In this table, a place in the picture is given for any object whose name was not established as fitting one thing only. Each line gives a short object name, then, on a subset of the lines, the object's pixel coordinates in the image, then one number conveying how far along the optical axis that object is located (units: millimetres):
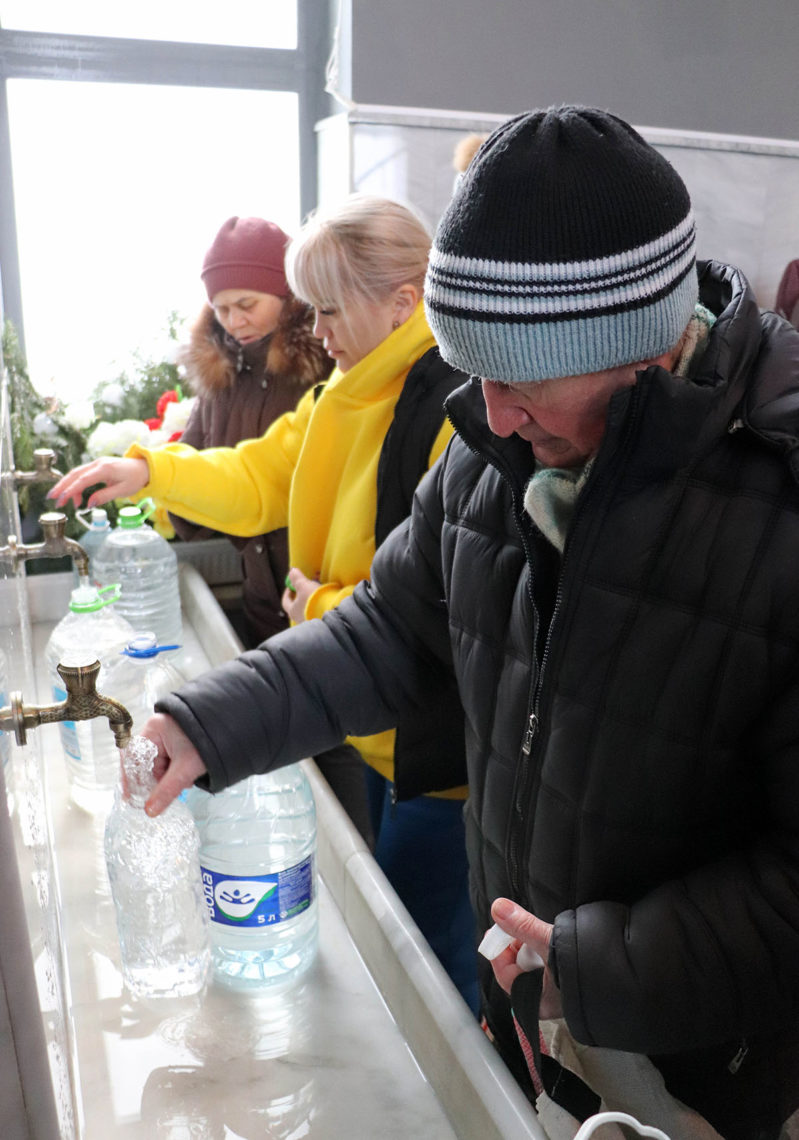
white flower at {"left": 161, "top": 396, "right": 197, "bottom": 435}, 2629
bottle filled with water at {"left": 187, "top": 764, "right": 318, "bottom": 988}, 1055
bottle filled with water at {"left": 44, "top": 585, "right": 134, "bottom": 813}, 1428
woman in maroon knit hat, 2340
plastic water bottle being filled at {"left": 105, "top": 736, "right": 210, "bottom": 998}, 1102
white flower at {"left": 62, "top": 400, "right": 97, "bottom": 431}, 2517
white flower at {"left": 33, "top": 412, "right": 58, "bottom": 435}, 2498
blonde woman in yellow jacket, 1608
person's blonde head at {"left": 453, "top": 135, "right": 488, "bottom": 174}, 3022
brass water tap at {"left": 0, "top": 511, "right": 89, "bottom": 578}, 1511
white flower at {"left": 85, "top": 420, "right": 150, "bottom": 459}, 2443
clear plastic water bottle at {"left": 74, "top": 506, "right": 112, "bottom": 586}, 2127
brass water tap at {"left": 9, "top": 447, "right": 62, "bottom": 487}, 1776
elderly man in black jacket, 844
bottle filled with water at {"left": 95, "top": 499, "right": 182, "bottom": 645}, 2066
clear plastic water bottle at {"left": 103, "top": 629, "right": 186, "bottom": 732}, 1514
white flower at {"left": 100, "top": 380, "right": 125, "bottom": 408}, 2877
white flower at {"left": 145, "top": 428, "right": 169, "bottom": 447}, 2490
